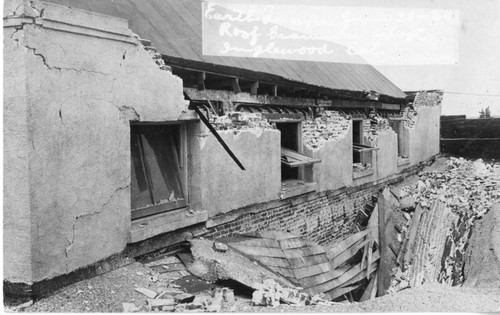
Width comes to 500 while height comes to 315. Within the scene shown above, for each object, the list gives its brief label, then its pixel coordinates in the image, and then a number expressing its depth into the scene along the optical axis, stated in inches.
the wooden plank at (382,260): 334.0
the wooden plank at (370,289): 328.5
